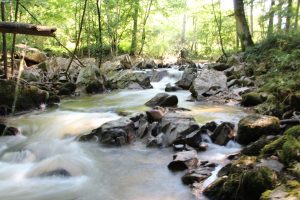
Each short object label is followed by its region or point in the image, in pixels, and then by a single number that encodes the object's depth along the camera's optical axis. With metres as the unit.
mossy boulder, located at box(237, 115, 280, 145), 6.20
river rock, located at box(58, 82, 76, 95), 13.45
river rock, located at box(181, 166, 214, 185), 5.01
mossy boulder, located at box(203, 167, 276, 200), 4.02
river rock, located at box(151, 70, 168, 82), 17.69
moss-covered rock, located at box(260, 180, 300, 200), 3.41
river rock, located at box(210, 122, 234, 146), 6.70
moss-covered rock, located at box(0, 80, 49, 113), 9.92
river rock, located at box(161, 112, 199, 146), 6.76
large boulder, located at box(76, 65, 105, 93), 14.22
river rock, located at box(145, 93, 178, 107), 10.11
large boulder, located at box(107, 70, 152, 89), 15.35
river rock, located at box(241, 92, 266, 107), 9.64
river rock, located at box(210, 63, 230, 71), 14.99
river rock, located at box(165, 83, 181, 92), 14.09
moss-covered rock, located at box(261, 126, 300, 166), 4.36
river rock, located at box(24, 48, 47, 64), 19.42
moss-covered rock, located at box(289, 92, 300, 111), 7.17
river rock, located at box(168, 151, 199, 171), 5.55
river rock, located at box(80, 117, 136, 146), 7.07
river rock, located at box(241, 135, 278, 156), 5.31
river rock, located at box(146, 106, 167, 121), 7.97
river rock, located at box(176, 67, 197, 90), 14.37
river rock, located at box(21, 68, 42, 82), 13.12
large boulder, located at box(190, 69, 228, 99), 11.88
